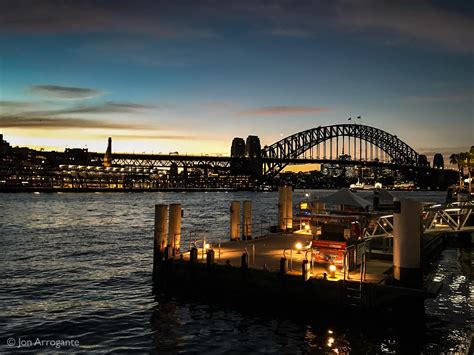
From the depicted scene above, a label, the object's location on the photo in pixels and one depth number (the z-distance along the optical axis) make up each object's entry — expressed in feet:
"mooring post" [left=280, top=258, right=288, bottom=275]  53.52
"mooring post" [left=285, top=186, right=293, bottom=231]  99.12
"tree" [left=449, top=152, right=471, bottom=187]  289.08
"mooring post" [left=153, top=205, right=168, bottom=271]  66.74
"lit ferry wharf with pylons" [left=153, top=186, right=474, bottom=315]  49.32
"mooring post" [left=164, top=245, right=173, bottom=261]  64.49
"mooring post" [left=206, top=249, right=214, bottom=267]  59.37
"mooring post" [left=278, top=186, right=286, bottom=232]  97.66
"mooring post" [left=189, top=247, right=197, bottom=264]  61.93
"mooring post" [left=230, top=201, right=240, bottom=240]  83.78
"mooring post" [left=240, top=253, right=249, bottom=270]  56.47
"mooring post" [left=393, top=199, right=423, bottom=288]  49.14
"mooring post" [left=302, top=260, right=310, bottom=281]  51.24
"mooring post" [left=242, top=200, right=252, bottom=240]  86.12
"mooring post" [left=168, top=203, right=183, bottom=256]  66.64
